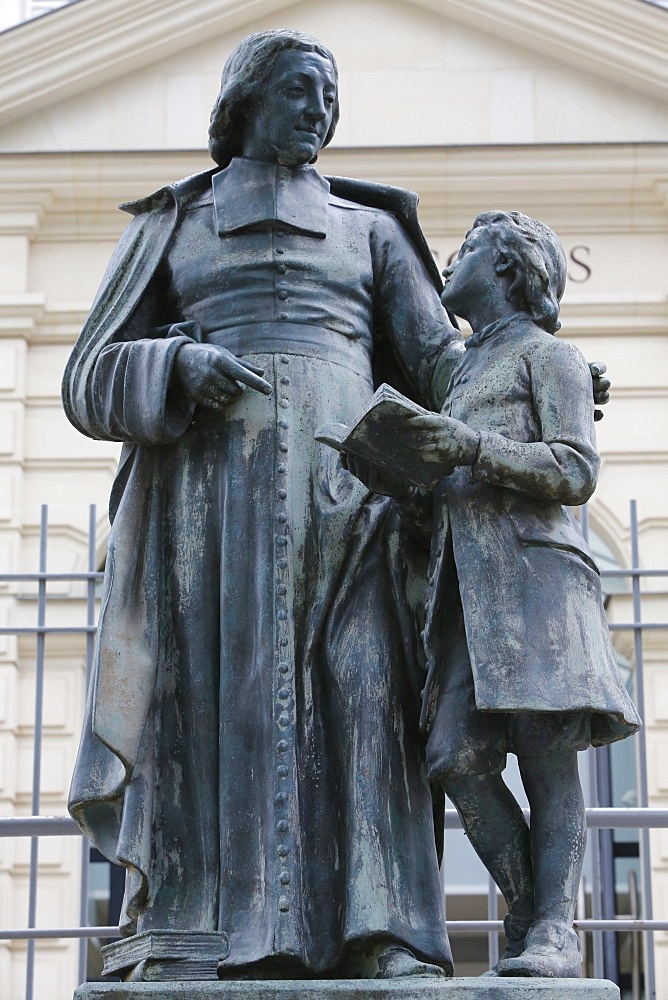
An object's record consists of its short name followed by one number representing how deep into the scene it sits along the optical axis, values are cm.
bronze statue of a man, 747
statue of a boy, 724
